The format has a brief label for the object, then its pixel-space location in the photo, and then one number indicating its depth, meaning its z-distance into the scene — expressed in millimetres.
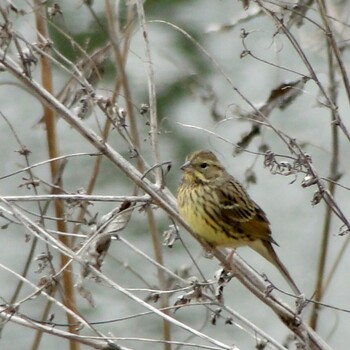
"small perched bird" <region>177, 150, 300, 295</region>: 8539
